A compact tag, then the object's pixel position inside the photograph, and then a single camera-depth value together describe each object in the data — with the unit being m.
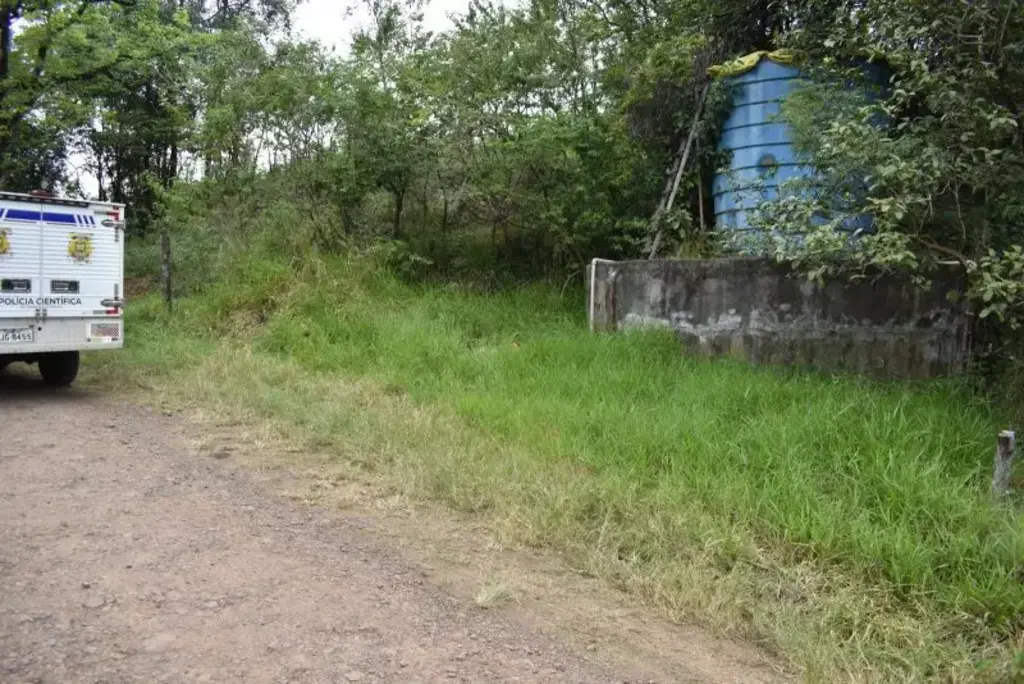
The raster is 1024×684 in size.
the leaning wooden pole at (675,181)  10.48
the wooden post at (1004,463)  4.36
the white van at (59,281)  8.11
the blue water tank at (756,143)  9.68
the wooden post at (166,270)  12.19
